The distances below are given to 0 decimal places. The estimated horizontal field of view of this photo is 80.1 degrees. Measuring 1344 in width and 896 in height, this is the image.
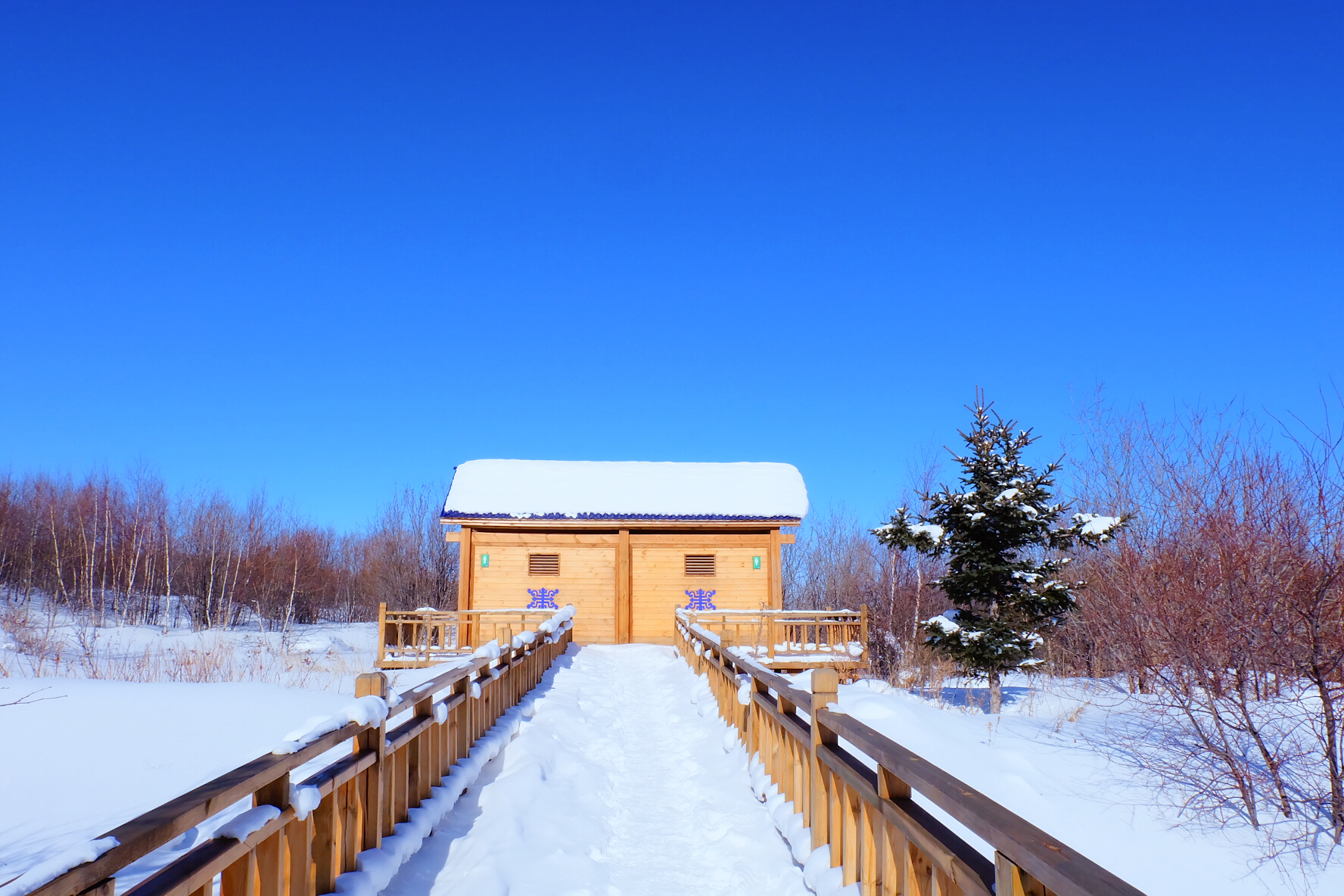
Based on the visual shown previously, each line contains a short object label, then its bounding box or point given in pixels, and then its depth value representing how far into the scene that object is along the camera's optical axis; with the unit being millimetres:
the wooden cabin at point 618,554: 19547
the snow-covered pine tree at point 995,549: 13141
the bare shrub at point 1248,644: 6328
